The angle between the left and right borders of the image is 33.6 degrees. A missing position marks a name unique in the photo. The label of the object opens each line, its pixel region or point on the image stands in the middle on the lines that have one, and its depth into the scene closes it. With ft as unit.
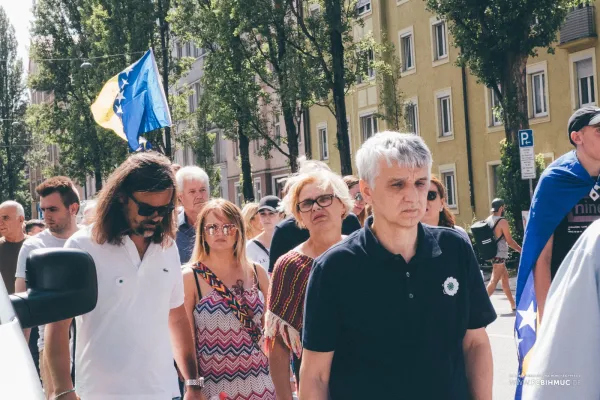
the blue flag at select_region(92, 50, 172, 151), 46.01
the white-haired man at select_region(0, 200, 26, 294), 30.22
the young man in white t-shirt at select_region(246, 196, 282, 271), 26.53
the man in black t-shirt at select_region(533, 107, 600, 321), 17.16
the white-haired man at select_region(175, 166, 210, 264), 24.31
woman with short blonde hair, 15.56
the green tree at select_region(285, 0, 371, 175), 95.81
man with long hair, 14.06
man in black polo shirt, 11.28
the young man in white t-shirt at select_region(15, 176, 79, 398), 22.39
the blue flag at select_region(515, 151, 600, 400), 17.30
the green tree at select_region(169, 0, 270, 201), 109.91
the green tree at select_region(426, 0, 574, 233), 83.76
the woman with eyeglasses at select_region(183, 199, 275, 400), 17.56
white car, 9.52
